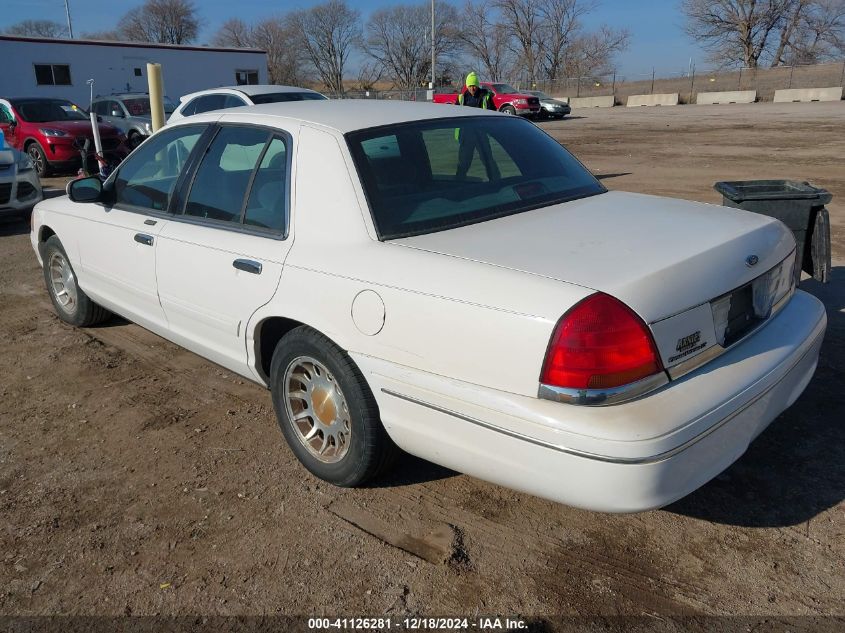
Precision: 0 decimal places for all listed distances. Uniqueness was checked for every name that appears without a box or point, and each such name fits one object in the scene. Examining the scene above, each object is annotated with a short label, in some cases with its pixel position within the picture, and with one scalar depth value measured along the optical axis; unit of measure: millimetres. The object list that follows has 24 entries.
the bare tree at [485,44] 72562
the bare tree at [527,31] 70438
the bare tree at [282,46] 70250
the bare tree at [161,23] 76188
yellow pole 11023
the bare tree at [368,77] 75300
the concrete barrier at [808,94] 37231
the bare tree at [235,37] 74750
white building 28219
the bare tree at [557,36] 69938
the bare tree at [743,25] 60250
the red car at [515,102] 30344
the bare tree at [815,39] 60500
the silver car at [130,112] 16172
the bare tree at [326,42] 70750
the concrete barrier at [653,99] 42844
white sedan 2344
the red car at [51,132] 14617
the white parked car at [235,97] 11160
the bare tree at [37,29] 80250
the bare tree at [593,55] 70438
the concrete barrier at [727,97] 40312
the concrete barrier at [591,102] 45844
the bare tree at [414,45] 72875
